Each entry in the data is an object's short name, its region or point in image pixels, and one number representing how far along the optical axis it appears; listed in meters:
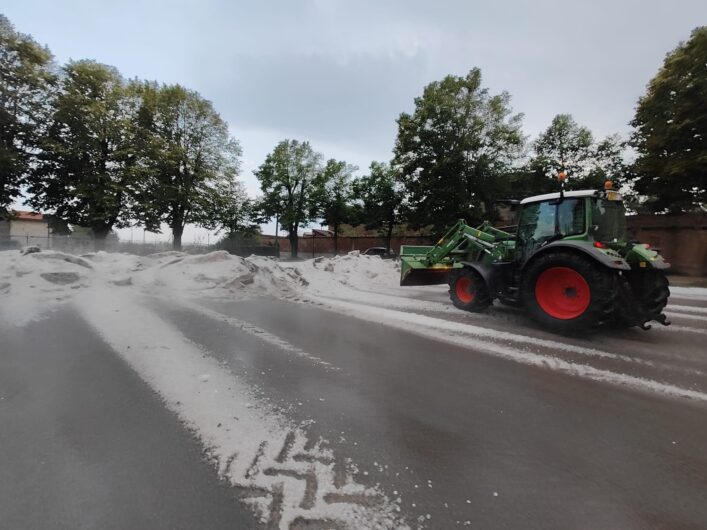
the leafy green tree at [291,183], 31.98
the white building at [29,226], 37.40
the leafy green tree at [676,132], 14.48
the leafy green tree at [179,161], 24.09
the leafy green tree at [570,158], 23.20
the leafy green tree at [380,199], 29.44
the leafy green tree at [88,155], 22.19
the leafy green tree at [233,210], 27.73
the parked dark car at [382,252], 27.81
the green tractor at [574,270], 4.79
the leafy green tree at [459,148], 22.09
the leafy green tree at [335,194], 31.75
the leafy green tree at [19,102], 20.06
